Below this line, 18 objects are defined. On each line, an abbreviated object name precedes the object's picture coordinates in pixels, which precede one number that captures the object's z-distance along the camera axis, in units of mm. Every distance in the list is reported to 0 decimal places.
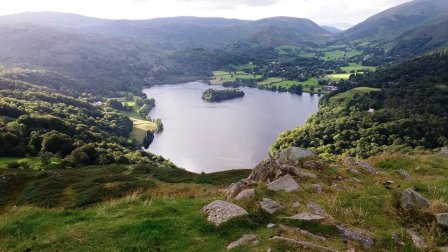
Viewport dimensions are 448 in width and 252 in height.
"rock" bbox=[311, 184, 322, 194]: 22603
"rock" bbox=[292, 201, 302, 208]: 19898
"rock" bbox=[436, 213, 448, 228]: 16708
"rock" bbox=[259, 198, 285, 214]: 19180
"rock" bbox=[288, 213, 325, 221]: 17672
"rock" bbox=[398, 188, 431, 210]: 18531
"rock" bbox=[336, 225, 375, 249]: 16141
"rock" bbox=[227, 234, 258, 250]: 16141
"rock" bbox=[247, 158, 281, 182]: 26578
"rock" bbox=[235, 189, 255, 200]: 20766
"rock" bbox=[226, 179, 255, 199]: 22409
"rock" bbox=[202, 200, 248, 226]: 18250
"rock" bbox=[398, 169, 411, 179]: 27531
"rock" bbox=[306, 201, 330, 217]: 18880
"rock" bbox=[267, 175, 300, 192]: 22634
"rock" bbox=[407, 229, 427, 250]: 15791
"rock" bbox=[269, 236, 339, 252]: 15078
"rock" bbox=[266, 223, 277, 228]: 17641
